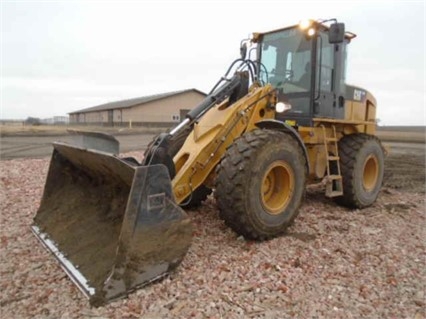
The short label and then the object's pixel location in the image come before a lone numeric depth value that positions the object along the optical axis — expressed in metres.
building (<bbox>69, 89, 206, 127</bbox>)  40.50
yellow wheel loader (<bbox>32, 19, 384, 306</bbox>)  3.11
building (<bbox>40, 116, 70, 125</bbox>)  55.79
